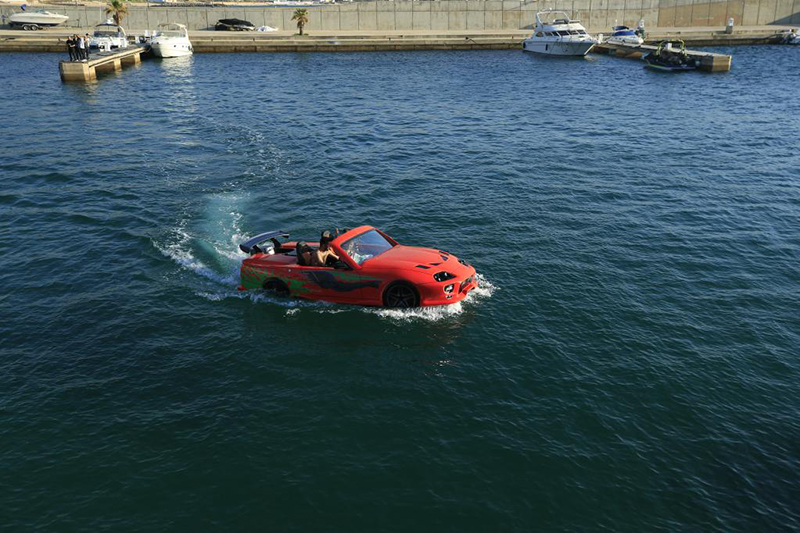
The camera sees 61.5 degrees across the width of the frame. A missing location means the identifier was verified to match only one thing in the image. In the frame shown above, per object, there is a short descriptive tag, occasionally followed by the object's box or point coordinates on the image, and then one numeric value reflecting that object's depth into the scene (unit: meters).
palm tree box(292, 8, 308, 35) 86.56
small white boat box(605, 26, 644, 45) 81.62
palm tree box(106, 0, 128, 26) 82.81
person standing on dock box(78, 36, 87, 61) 60.73
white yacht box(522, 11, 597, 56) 77.88
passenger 20.09
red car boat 19.09
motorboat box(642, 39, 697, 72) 67.19
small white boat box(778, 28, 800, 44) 82.88
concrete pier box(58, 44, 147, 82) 58.53
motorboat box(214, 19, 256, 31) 90.62
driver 19.78
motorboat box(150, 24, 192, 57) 75.31
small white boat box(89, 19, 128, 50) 69.94
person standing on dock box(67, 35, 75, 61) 59.31
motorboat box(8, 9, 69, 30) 87.00
